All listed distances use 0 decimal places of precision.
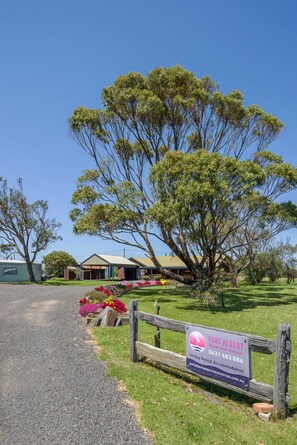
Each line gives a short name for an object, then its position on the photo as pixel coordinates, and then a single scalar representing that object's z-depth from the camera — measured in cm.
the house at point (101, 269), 6925
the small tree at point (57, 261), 7450
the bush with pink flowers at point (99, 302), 1566
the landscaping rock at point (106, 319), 1341
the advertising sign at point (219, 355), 687
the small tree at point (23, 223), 4950
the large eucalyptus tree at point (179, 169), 2255
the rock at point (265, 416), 649
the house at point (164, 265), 7738
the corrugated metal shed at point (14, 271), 5172
